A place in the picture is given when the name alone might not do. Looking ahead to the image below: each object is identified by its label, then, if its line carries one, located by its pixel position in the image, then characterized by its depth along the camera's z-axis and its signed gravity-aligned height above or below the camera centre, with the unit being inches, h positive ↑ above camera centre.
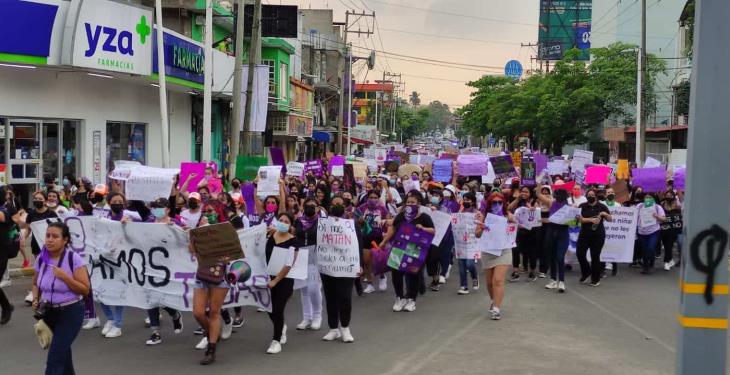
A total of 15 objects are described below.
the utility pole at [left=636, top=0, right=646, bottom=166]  1298.0 +66.8
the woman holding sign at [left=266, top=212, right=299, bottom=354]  336.8 -56.1
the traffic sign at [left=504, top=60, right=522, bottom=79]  3324.3 +333.6
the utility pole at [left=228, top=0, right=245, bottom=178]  802.2 +51.1
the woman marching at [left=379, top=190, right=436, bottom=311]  432.8 -44.4
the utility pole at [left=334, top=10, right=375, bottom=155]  1956.2 +264.8
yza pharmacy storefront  669.9 +54.1
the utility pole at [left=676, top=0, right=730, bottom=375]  180.9 -13.1
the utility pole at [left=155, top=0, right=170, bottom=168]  719.1 +51.7
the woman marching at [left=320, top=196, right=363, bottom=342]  356.5 -71.5
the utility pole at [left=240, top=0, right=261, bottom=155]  851.4 +62.4
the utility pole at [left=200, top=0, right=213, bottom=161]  753.7 +55.7
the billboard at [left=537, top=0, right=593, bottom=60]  3474.4 +545.0
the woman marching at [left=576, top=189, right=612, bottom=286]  523.8 -54.2
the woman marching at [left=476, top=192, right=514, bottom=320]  413.1 -65.8
